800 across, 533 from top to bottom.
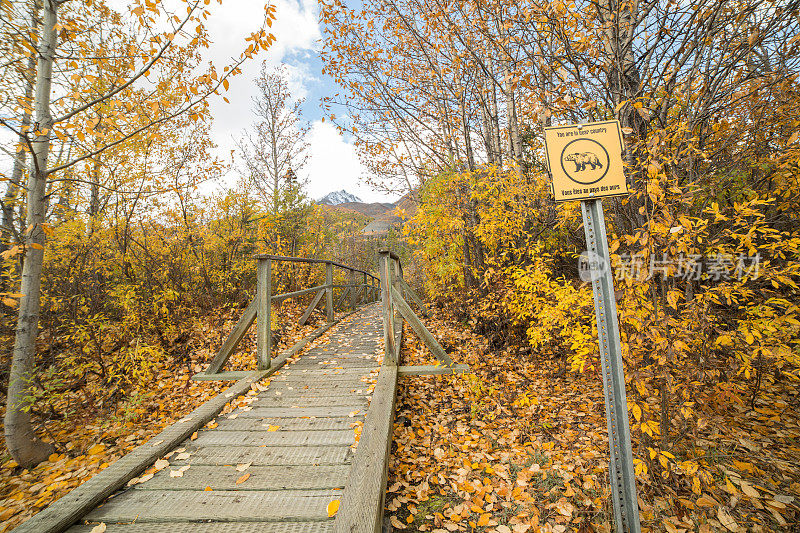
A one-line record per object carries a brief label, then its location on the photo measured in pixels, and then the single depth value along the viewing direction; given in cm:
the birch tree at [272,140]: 1336
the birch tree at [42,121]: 330
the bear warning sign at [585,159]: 180
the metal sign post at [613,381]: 177
